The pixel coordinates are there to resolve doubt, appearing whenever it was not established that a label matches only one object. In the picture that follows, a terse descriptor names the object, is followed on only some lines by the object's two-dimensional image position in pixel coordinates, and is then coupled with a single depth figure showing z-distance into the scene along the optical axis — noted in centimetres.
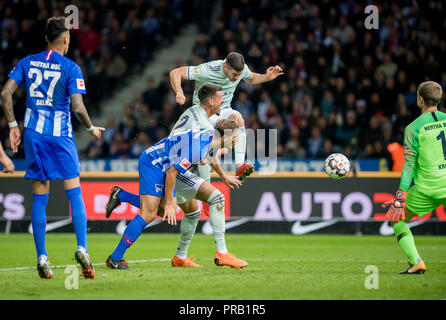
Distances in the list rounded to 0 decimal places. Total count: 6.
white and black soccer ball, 1886
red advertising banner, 2625
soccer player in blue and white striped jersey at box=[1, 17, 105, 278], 1344
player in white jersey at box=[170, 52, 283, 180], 1691
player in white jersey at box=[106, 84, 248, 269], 1538
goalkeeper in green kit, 1437
